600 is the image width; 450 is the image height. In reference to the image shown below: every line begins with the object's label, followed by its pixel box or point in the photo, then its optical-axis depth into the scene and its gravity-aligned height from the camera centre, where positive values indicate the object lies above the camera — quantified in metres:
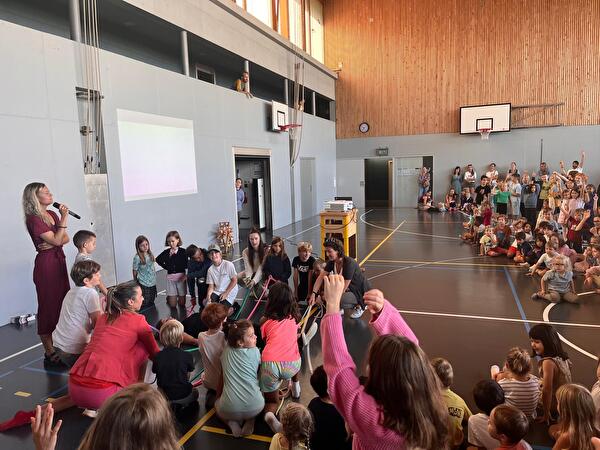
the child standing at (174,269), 6.21 -1.23
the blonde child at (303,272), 6.04 -1.30
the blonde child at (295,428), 2.31 -1.32
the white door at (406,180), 19.19 -0.26
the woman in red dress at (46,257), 4.40 -0.72
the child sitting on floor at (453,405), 2.79 -1.50
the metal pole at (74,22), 6.82 +2.53
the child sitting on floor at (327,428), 2.66 -1.52
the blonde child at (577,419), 2.29 -1.33
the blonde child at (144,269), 6.11 -1.22
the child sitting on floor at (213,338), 3.43 -1.23
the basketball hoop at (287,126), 13.48 +1.60
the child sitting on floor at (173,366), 3.28 -1.38
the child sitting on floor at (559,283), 5.91 -1.55
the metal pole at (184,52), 9.39 +2.75
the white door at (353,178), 19.94 -0.08
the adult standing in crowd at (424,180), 18.77 -0.27
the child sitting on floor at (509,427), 2.39 -1.40
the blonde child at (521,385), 3.10 -1.53
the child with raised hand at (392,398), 1.47 -0.77
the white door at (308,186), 16.16 -0.35
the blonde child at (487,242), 9.02 -1.45
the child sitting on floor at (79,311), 3.87 -1.12
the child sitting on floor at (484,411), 2.71 -1.58
